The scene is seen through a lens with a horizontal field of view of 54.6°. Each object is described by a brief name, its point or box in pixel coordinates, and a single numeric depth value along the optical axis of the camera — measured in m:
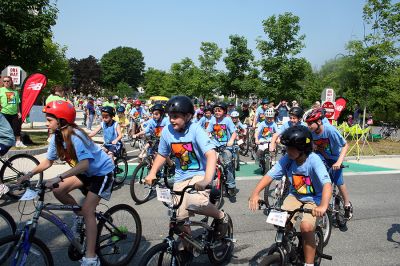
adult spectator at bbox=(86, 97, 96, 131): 21.46
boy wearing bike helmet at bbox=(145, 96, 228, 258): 3.96
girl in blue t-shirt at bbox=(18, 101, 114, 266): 3.82
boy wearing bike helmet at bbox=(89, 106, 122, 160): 8.26
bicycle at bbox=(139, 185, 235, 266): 3.38
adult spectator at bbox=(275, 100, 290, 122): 16.86
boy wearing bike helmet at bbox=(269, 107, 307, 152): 7.33
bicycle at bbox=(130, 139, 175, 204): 7.33
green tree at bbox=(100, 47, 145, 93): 109.94
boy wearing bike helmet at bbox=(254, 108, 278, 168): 9.88
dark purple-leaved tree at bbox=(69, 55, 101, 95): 86.88
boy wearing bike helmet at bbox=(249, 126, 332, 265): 3.79
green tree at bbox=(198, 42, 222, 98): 42.16
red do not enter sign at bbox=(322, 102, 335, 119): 15.19
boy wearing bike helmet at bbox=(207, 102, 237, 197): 8.61
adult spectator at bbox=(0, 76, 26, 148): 9.48
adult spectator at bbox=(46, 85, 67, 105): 10.45
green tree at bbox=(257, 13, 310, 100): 23.47
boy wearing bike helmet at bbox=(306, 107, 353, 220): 5.95
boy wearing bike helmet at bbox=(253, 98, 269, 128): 14.70
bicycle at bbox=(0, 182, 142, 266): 3.35
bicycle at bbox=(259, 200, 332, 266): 3.49
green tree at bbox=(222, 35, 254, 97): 36.91
